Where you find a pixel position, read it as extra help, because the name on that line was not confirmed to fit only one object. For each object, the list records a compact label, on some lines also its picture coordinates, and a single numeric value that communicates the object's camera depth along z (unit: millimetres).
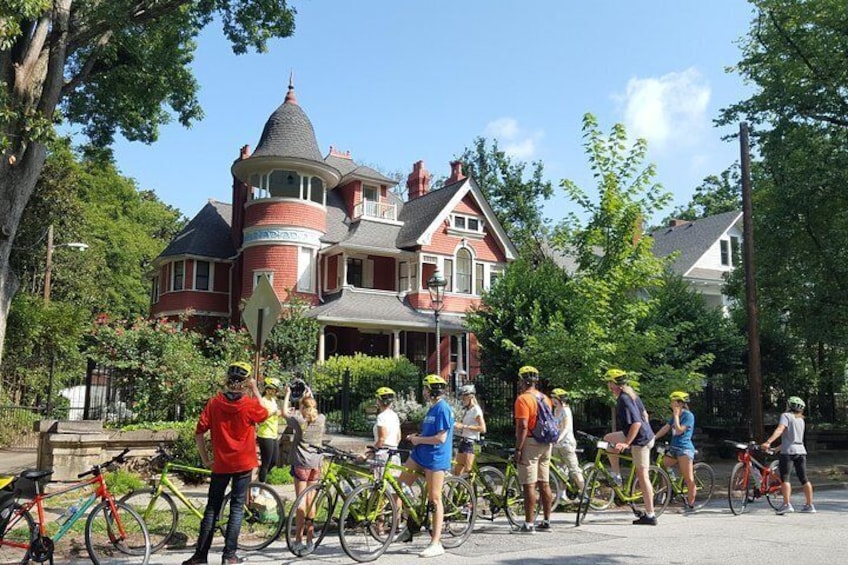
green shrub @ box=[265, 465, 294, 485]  11547
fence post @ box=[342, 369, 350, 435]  16219
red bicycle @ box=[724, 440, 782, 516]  11000
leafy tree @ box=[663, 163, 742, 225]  59784
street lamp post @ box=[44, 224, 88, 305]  25427
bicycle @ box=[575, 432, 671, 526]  9898
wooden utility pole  14695
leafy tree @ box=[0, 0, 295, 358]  12945
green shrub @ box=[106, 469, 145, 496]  10055
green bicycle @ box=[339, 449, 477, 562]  7207
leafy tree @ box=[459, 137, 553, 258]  41969
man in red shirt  6508
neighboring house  37719
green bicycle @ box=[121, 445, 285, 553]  6988
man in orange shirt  8625
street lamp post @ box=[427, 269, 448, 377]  19938
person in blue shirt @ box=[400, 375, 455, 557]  7406
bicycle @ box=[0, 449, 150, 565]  6340
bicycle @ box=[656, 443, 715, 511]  10836
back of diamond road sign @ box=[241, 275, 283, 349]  9469
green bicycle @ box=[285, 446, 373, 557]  7266
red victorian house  28344
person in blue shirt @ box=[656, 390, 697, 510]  10539
